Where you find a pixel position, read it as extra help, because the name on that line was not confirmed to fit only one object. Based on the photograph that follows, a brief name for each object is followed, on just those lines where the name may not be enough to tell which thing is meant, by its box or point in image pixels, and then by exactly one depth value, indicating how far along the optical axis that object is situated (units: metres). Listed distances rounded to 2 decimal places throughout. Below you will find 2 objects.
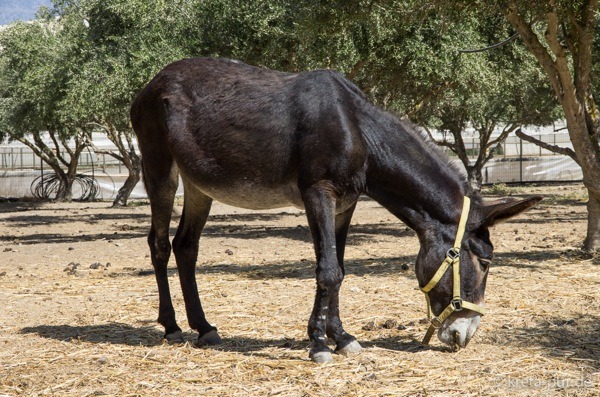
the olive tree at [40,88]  22.59
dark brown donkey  5.54
